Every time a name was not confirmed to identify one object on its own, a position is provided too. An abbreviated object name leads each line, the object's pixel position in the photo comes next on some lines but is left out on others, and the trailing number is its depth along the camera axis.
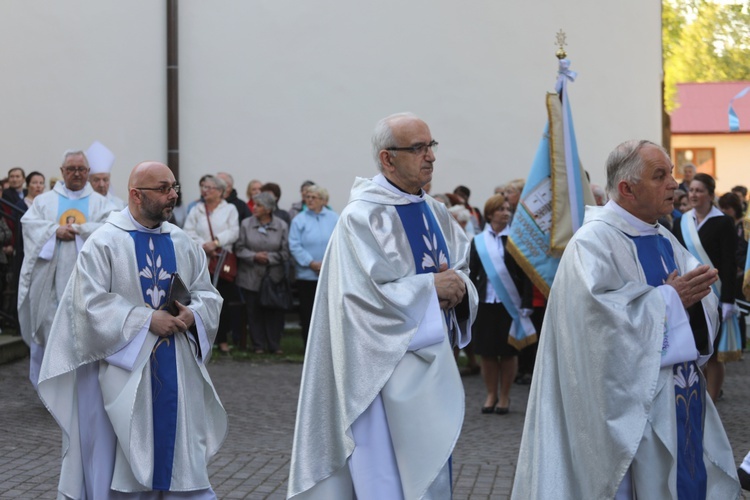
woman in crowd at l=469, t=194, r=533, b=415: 10.73
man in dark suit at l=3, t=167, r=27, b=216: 14.65
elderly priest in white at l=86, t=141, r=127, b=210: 11.37
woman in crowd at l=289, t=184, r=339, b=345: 14.51
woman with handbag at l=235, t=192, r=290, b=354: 14.45
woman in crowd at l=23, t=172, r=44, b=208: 14.74
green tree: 29.11
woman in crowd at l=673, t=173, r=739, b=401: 10.52
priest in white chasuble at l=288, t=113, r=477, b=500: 5.73
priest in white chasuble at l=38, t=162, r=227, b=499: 6.50
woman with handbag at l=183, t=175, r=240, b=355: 14.16
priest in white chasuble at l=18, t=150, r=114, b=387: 10.61
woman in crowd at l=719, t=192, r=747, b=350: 12.69
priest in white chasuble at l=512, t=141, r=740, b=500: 5.38
